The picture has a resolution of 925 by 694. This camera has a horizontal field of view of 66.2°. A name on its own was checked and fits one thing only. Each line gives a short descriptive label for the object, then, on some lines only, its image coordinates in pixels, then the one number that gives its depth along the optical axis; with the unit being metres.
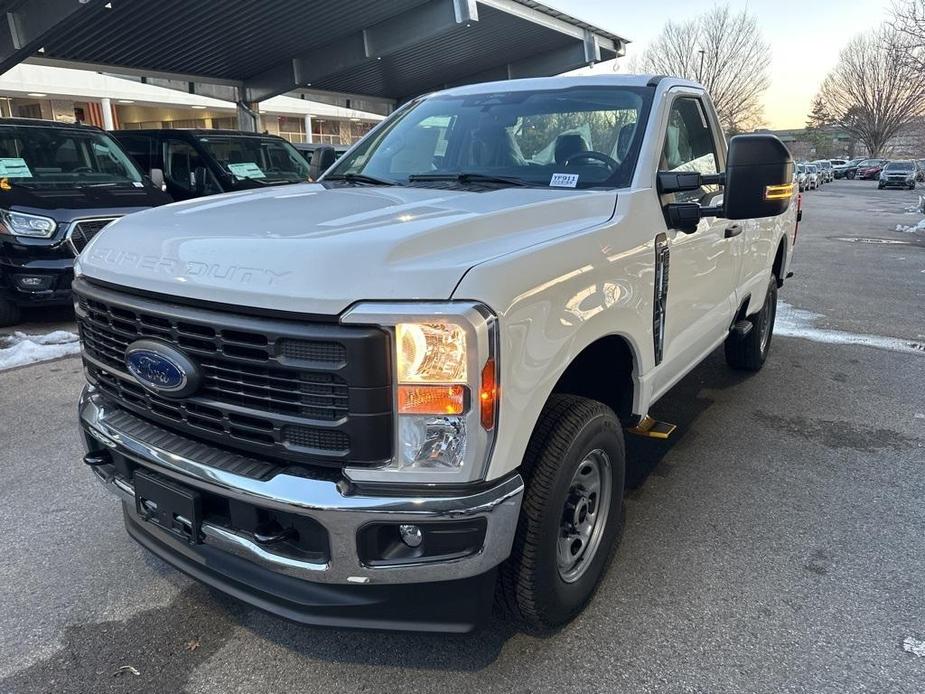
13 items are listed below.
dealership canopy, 13.04
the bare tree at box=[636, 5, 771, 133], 39.22
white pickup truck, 1.94
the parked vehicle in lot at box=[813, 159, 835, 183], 48.19
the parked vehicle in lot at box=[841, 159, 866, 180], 58.72
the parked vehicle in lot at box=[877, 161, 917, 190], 39.53
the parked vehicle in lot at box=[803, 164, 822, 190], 38.74
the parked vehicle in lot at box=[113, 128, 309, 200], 10.23
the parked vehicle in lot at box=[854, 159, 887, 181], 53.84
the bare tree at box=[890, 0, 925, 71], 19.17
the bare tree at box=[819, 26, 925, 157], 55.78
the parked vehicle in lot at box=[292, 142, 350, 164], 19.12
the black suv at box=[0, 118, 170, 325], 6.82
